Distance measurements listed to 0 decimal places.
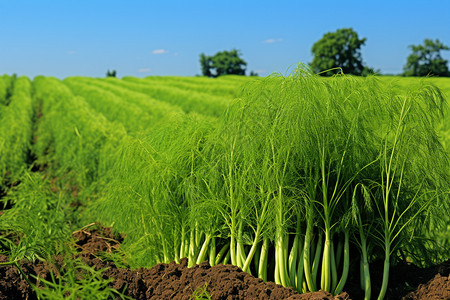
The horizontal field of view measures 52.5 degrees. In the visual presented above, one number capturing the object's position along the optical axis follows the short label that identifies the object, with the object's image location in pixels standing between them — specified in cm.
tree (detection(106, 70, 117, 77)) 7006
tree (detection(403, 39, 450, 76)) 5638
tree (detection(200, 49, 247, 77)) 6762
